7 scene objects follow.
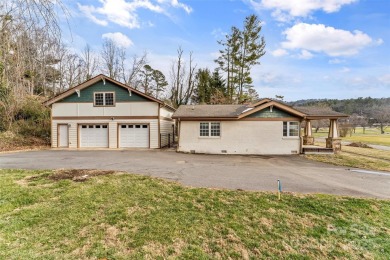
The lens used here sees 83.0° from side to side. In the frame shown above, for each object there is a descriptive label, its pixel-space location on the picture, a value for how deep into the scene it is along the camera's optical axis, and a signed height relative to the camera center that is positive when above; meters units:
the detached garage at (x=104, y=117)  19.06 +1.07
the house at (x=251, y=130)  16.58 -0.08
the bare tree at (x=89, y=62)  36.88 +11.36
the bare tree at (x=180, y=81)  38.03 +8.29
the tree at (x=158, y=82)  40.06 +8.61
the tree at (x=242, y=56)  31.28 +10.62
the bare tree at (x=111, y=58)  37.91 +12.37
